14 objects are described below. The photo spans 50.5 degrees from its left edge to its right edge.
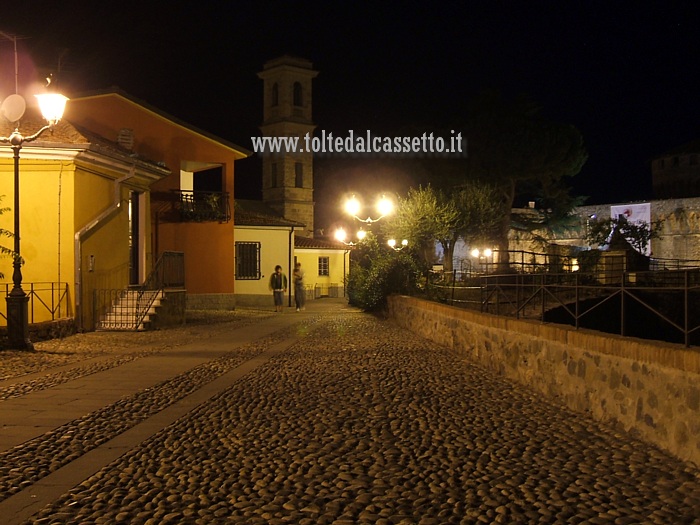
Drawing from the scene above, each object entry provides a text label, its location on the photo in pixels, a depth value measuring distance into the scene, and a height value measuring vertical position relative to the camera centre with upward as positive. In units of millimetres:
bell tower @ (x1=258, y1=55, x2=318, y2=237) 47969 +9154
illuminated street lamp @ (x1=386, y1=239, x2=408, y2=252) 25627 +877
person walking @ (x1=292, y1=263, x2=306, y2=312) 27719 -745
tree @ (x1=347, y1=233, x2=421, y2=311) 23828 -300
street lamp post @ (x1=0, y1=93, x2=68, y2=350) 12375 -61
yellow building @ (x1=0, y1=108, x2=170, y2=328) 15375 +1093
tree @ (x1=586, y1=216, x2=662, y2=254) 52875 +2537
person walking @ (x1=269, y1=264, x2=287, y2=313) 27011 -641
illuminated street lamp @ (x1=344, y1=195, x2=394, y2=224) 24750 +2125
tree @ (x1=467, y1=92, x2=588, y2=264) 44125 +6981
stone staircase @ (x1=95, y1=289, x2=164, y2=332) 17078 -959
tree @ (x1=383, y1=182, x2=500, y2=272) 28922 +2213
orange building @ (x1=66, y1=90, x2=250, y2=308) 23625 +2738
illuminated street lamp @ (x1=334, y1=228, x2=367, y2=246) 28148 +1478
